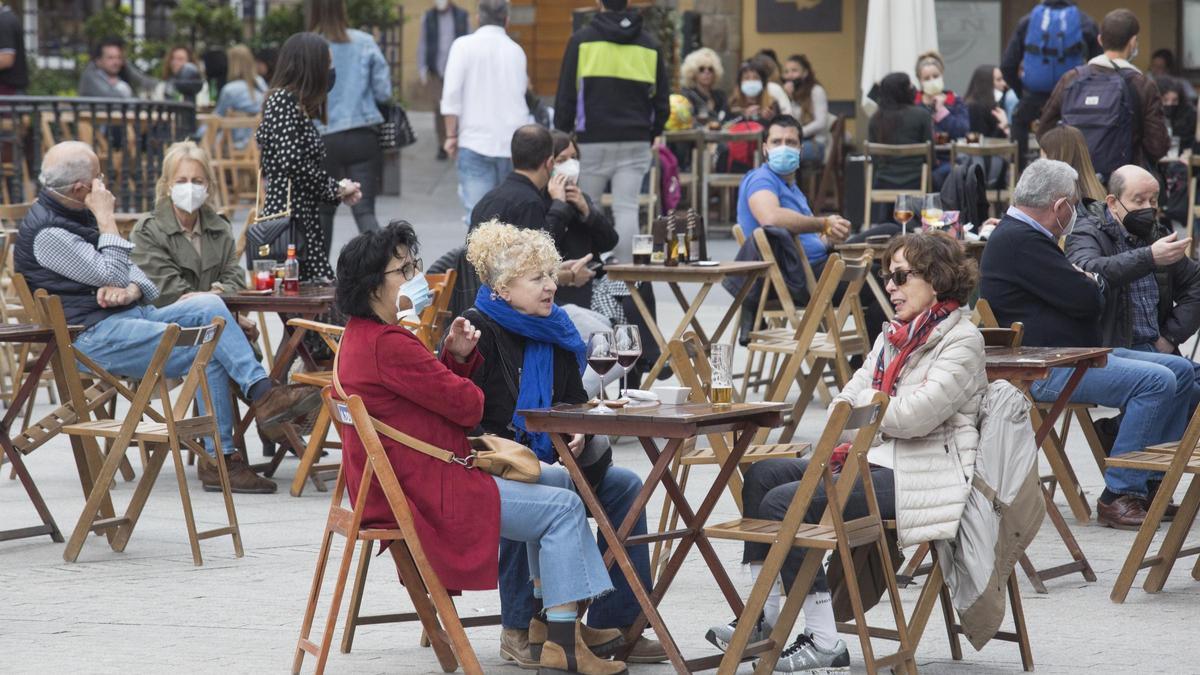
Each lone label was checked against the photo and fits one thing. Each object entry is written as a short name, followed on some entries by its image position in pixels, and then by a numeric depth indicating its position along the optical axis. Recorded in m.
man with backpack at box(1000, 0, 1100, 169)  26.47
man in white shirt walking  24.25
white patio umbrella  30.16
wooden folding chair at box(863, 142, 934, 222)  28.31
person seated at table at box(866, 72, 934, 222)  29.08
